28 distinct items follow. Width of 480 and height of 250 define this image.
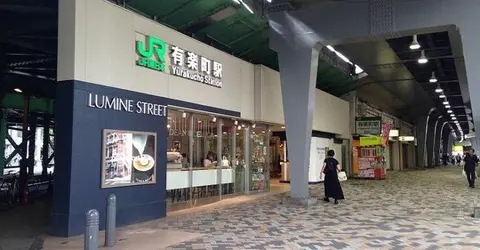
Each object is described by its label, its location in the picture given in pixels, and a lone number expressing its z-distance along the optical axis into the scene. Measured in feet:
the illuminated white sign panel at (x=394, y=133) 93.89
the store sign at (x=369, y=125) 71.72
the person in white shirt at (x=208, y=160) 38.17
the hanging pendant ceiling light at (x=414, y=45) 39.14
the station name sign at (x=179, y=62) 28.73
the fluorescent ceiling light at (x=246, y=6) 35.17
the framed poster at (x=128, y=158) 25.63
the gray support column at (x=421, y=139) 129.90
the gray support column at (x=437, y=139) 161.74
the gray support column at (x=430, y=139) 146.39
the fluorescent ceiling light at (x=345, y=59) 57.41
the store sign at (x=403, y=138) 112.98
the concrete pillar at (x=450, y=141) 266.55
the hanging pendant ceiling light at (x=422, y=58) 47.92
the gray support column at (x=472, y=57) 31.30
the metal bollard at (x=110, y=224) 20.67
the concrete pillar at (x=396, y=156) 118.11
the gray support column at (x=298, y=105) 38.32
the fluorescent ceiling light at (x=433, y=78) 65.62
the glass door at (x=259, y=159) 45.37
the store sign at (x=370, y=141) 69.78
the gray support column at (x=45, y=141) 60.73
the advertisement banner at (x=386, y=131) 72.72
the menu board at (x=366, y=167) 70.85
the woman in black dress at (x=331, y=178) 38.24
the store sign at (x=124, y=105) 24.70
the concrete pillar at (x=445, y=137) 221.78
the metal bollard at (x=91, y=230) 15.80
